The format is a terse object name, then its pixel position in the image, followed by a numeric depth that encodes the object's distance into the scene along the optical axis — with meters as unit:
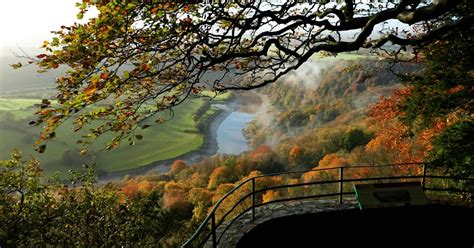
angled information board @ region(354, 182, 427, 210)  6.17
